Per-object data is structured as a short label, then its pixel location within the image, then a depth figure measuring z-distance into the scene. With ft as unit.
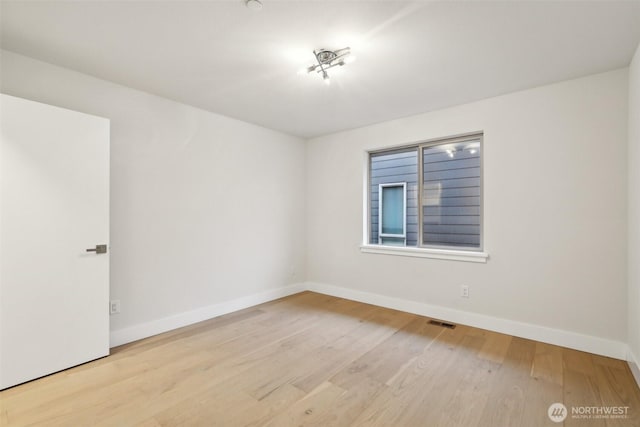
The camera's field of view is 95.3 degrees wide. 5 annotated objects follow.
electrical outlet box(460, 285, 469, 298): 10.52
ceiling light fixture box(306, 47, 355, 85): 7.23
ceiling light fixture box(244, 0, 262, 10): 5.52
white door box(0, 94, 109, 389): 6.68
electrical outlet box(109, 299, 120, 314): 8.79
